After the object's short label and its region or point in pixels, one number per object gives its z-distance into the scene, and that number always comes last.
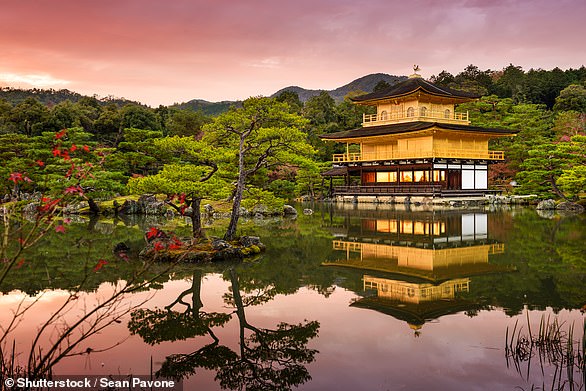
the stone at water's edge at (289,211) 30.58
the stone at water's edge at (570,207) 30.80
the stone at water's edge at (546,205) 31.91
